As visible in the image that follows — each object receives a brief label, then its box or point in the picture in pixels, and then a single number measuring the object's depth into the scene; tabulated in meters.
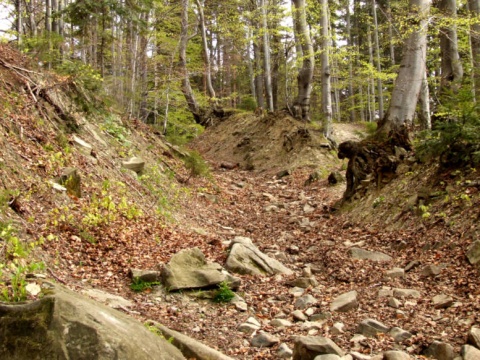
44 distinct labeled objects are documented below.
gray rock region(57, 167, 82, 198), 6.70
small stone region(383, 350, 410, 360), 3.89
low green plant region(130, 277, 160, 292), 5.28
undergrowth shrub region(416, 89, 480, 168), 6.73
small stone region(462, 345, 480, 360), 3.74
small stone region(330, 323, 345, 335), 4.59
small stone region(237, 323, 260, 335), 4.64
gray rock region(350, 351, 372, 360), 4.01
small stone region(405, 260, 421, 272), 5.94
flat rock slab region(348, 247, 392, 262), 6.53
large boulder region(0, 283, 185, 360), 2.61
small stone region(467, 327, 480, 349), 3.90
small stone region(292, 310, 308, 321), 4.96
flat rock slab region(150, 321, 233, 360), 3.71
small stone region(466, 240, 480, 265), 5.29
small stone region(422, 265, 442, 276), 5.53
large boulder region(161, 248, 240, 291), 5.46
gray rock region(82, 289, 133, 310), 4.36
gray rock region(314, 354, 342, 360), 3.84
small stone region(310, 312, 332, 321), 4.93
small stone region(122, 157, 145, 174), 9.40
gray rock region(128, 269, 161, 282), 5.45
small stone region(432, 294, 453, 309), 4.79
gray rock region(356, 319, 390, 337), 4.50
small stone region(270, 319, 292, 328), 4.80
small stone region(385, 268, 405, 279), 5.80
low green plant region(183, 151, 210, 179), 12.15
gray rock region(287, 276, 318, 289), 5.94
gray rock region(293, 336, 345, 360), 3.93
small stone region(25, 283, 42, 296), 3.24
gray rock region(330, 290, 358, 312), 5.09
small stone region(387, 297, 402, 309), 5.02
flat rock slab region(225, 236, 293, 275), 6.32
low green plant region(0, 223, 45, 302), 3.19
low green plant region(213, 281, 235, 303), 5.38
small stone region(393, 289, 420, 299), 5.19
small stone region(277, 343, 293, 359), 4.12
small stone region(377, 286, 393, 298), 5.34
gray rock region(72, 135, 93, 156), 8.31
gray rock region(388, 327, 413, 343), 4.32
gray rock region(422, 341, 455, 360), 3.88
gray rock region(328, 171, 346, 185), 12.44
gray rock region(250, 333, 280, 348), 4.36
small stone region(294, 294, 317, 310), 5.28
